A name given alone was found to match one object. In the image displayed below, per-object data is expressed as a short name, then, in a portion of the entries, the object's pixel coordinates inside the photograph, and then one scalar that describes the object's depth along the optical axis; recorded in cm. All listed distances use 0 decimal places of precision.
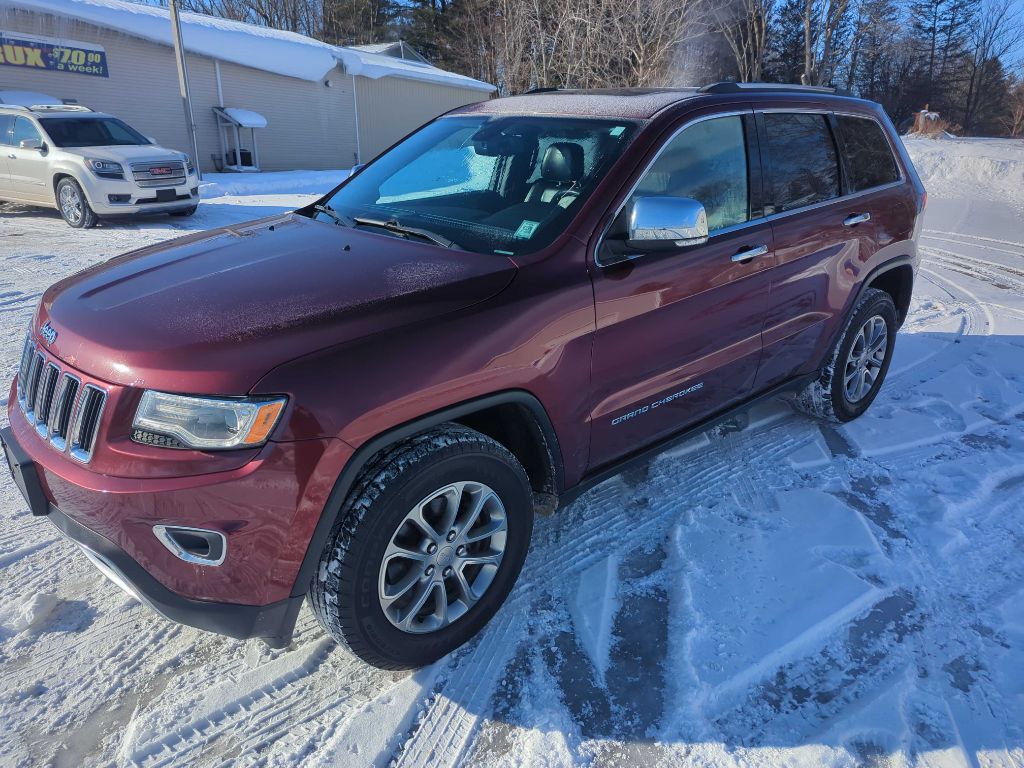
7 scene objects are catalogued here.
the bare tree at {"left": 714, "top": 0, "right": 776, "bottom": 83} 2511
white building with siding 1727
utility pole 1595
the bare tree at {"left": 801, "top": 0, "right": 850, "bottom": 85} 2595
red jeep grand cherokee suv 196
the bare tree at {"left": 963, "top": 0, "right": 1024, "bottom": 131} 4562
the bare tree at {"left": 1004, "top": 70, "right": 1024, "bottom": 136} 3800
